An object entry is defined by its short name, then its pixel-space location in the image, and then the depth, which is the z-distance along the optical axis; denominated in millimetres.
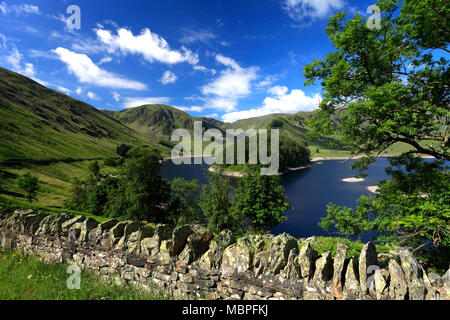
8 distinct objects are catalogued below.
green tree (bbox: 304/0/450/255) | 7793
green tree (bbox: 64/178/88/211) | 48747
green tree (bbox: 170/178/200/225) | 38500
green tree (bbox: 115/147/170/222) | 32594
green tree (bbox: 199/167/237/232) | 32312
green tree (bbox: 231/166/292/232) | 27406
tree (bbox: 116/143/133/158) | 171500
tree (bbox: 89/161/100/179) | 96350
